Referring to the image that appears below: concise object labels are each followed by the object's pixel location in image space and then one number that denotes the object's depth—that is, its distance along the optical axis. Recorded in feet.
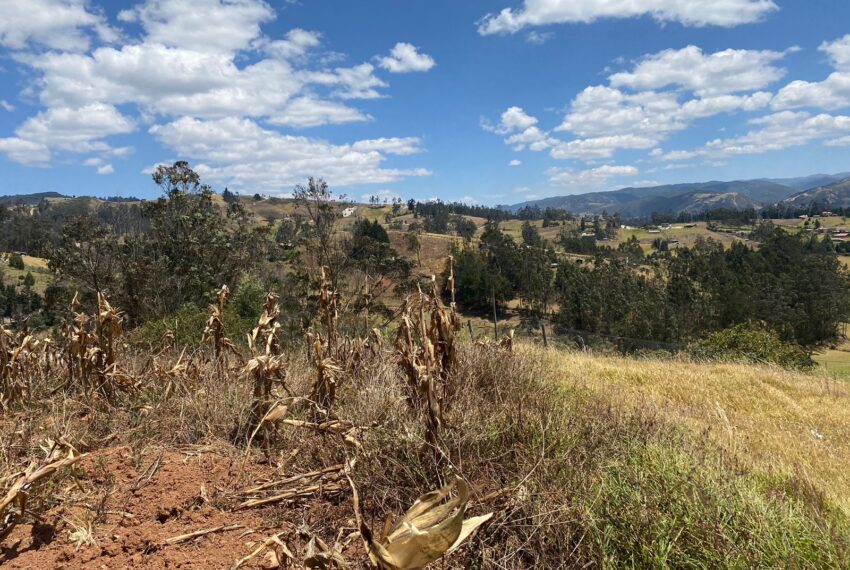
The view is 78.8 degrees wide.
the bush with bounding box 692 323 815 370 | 59.21
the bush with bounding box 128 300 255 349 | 31.32
